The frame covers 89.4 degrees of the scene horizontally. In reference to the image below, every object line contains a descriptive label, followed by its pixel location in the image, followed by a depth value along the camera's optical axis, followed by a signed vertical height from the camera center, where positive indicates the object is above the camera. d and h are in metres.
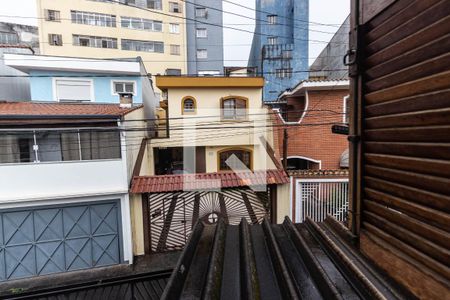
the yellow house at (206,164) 7.30 -1.34
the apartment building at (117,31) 19.17 +9.65
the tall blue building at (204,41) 24.36 +10.36
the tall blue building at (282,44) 26.83 +10.88
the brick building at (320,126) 10.66 +0.40
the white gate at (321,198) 7.30 -2.09
